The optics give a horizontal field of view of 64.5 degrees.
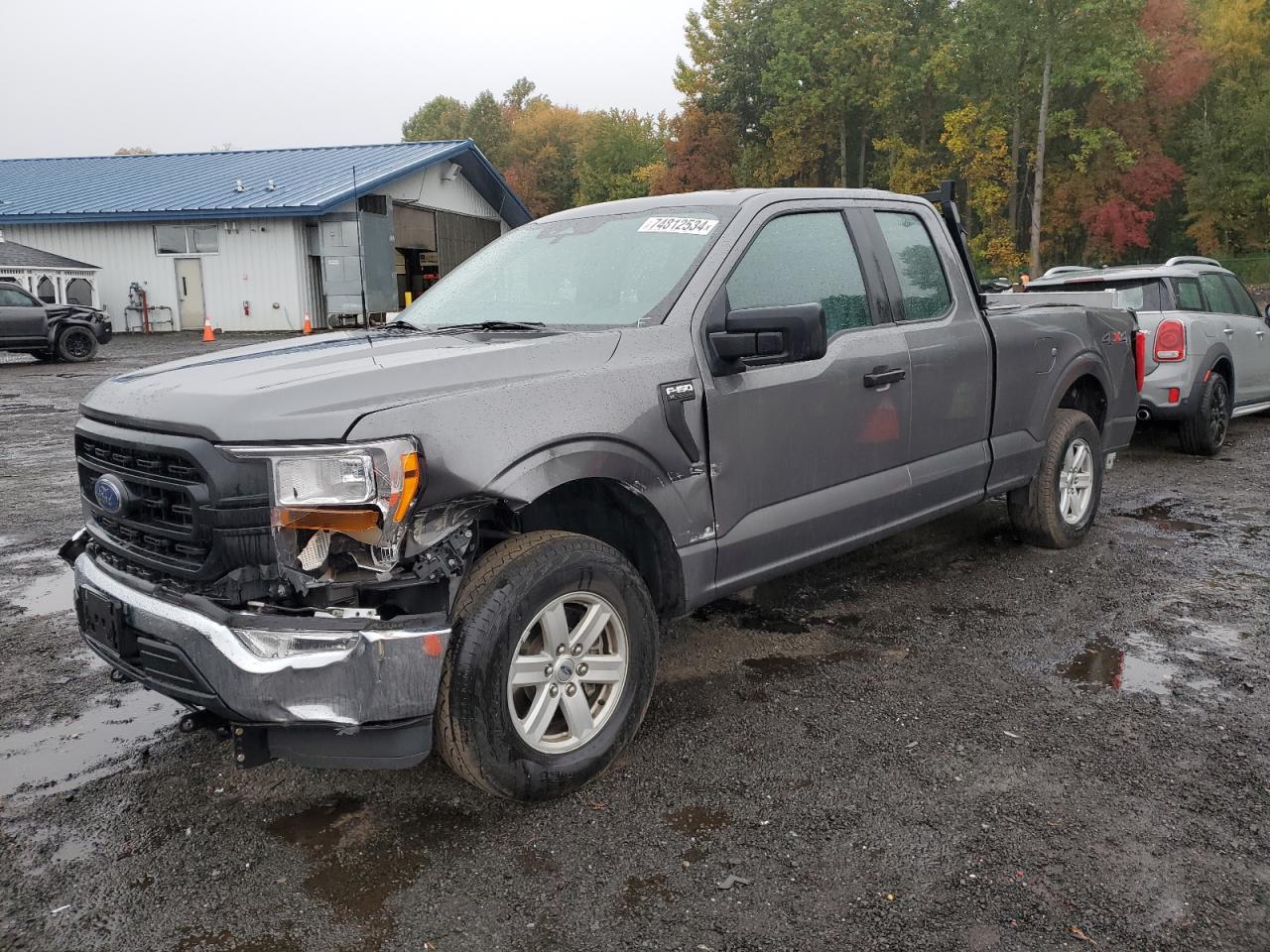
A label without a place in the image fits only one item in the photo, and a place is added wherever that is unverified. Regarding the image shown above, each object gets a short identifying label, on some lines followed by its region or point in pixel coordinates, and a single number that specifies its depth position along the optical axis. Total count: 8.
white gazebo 26.67
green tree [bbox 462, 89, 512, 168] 83.81
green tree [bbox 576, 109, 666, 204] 73.62
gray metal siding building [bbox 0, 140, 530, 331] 30.41
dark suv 20.03
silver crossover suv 8.55
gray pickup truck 2.67
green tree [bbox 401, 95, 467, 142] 90.62
